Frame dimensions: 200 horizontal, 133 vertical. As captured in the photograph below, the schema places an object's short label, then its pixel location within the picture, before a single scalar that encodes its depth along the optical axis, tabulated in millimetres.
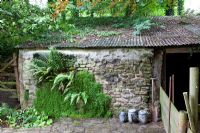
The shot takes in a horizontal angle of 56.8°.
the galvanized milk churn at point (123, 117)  5136
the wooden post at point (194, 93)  2490
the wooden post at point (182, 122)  2577
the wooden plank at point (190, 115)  2415
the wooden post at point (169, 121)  3323
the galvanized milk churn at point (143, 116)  5041
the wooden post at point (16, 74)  5570
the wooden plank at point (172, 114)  2989
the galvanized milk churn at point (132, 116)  5079
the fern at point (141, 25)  5822
